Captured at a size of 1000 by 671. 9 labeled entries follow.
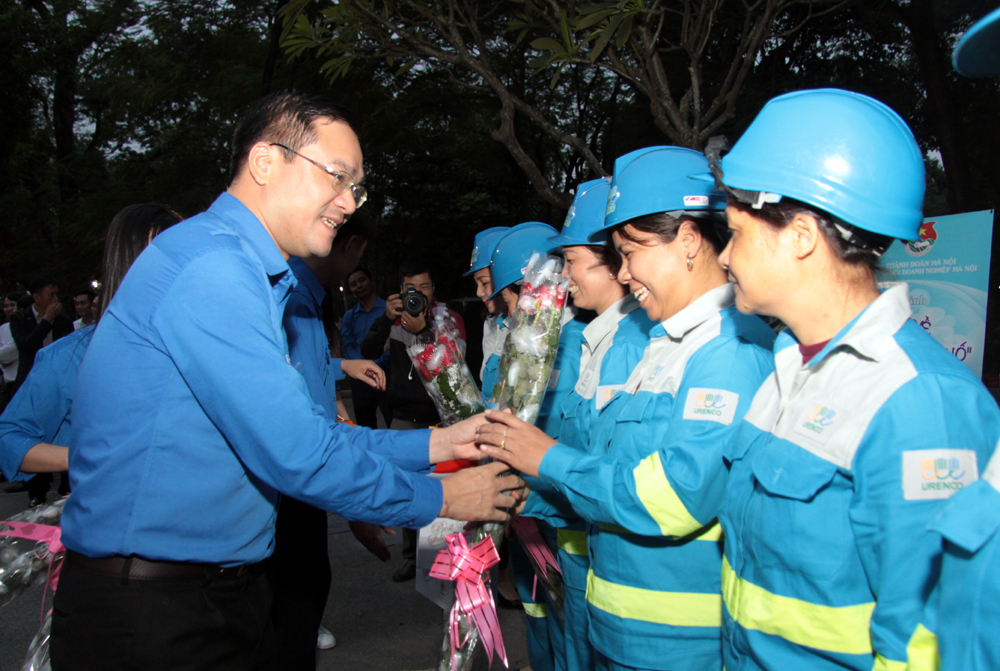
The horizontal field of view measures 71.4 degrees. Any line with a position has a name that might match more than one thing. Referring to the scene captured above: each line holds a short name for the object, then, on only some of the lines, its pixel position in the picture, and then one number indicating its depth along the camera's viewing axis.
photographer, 4.99
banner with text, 4.02
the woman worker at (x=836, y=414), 1.23
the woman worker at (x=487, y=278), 4.22
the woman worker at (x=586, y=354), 2.39
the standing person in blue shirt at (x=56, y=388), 2.62
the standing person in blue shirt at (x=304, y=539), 2.69
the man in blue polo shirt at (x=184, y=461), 1.66
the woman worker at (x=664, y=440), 1.78
